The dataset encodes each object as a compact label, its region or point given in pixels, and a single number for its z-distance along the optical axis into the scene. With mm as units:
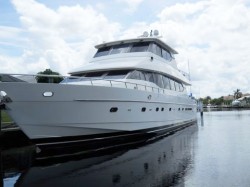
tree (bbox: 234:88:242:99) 155188
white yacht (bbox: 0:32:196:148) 11016
